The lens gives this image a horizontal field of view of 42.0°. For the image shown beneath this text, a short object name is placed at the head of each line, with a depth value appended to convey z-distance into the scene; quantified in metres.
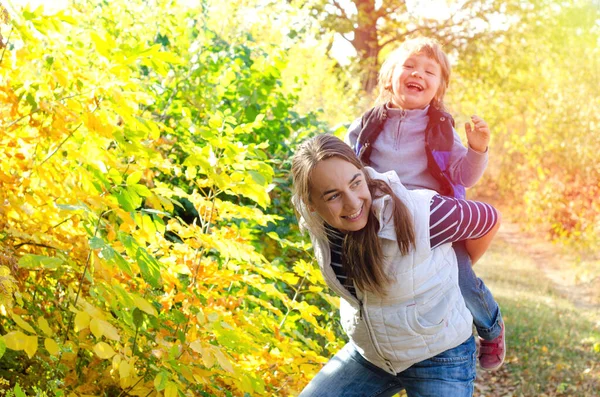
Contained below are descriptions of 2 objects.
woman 2.11
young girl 2.66
